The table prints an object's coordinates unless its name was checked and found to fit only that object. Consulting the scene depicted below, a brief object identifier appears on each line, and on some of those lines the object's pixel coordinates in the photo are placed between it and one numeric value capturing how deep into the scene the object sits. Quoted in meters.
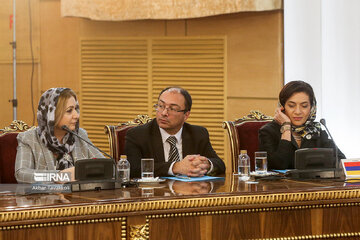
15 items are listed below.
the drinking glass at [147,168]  5.96
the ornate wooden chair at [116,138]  7.08
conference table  4.50
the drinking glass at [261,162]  6.31
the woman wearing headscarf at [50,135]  6.05
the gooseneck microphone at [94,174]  5.27
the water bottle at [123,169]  5.85
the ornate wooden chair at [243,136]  7.43
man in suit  6.72
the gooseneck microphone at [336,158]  6.04
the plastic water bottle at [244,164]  6.22
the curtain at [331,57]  10.03
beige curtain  10.30
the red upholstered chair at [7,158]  6.39
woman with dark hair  7.08
